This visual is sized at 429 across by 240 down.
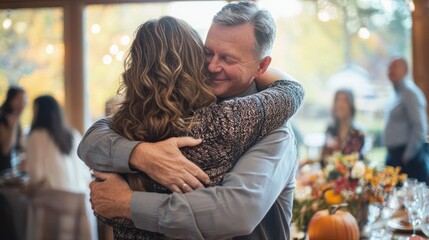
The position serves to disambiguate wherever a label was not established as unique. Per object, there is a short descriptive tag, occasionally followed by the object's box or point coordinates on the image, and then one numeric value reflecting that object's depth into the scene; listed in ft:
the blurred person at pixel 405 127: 16.63
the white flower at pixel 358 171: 9.28
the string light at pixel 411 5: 18.81
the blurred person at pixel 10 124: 18.01
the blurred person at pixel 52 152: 14.73
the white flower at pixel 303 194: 9.04
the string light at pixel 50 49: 21.13
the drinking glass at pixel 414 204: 8.34
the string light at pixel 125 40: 20.62
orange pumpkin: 7.61
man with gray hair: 4.66
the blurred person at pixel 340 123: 16.99
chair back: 14.47
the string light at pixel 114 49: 20.72
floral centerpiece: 8.93
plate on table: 9.43
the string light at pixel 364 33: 19.79
